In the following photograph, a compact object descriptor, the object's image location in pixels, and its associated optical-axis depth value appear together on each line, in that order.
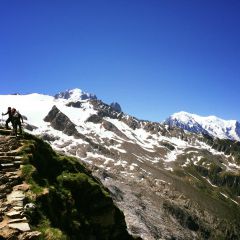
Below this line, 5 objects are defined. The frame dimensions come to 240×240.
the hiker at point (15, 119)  35.10
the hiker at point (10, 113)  36.80
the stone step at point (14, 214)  19.48
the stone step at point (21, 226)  18.16
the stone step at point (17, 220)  18.96
